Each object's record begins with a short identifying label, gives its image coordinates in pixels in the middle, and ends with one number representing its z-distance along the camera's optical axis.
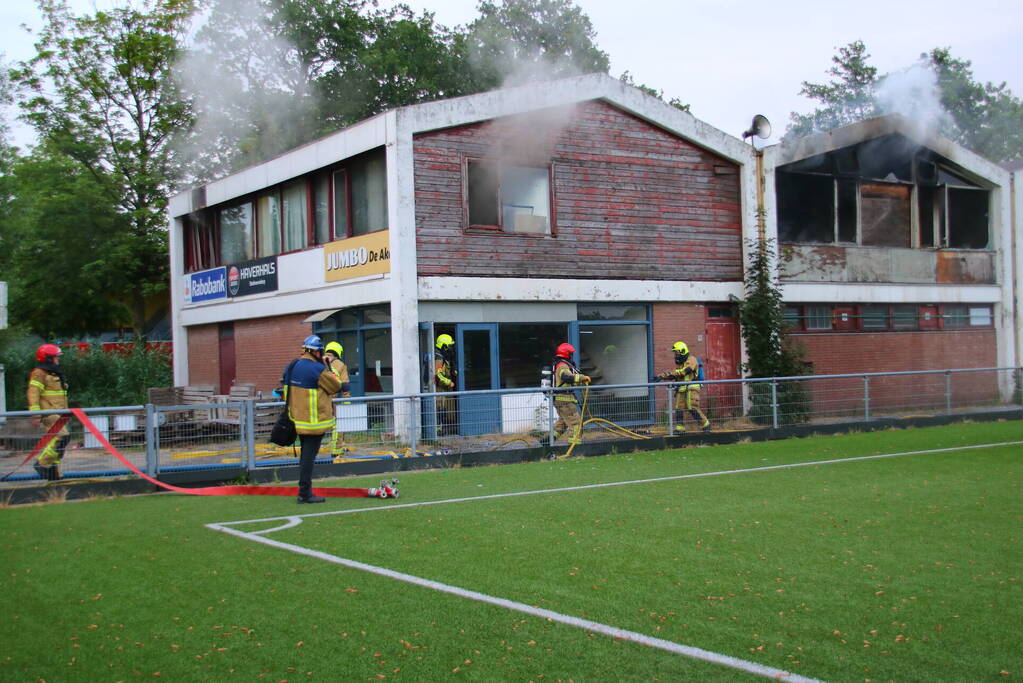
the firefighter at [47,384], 12.94
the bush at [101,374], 27.67
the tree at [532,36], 39.50
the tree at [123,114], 33.28
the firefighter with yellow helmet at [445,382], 14.97
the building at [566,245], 18.86
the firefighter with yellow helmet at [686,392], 16.95
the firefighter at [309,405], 10.70
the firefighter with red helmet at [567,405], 15.85
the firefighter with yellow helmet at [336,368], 14.04
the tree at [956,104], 56.31
